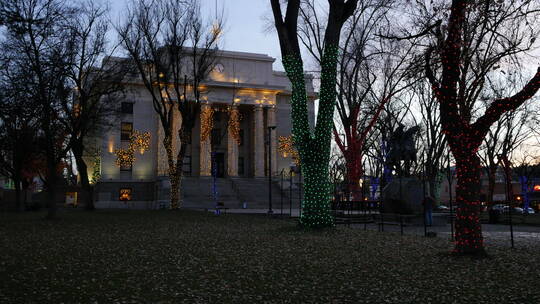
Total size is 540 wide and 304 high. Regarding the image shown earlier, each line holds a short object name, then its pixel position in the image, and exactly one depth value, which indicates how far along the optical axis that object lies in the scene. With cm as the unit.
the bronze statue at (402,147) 2609
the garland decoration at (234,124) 4831
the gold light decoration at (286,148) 5668
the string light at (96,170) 5047
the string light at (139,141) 5166
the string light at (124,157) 5098
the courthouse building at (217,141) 4938
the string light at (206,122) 4759
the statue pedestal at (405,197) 2191
